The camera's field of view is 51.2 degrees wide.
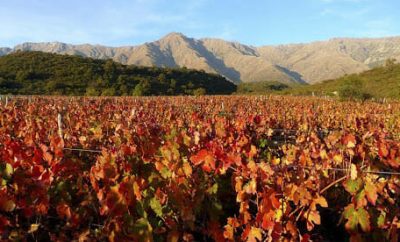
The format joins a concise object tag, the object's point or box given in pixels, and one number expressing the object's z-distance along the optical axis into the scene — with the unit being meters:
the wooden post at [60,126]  6.72
